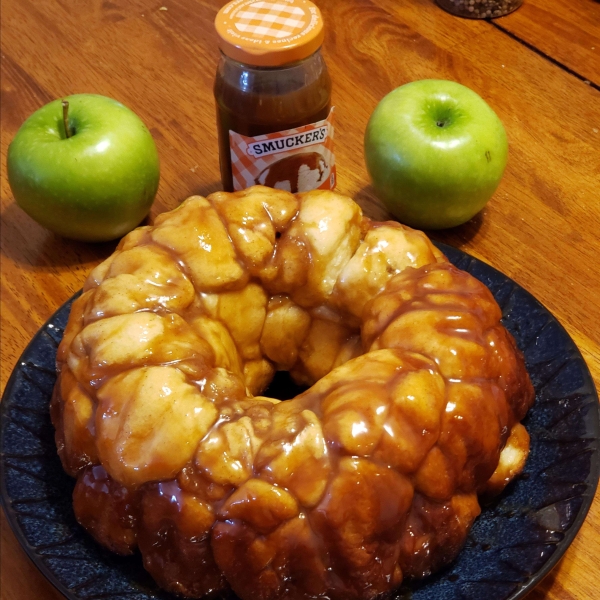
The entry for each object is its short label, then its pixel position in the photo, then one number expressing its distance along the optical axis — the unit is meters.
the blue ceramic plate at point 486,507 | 0.68
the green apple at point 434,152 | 1.06
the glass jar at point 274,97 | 0.90
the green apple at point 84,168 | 1.05
